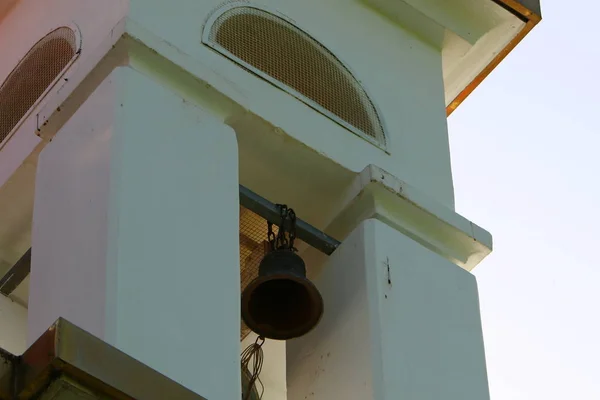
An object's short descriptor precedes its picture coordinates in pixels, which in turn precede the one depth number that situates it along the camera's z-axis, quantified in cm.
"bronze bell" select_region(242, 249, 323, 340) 727
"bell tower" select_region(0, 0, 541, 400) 655
